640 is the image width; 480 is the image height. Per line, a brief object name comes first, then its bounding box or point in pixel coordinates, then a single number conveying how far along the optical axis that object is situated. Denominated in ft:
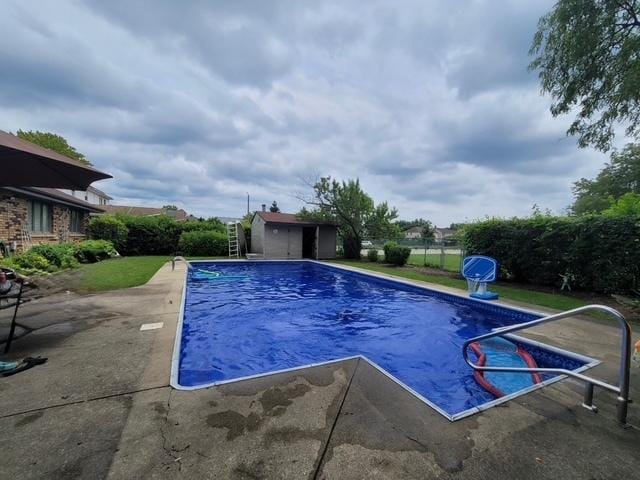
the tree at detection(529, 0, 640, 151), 24.44
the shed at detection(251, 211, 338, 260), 59.21
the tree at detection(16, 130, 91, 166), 96.51
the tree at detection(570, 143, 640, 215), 82.79
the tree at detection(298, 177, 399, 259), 59.21
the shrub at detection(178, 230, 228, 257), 59.52
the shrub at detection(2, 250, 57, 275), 25.22
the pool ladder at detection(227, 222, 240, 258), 61.33
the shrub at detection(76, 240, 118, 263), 40.24
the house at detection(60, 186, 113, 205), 129.04
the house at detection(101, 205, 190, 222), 149.59
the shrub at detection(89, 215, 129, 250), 54.49
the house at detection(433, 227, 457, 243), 231.07
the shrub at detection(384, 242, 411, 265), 49.67
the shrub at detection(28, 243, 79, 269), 30.83
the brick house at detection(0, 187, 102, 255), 30.45
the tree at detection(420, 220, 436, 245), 187.75
